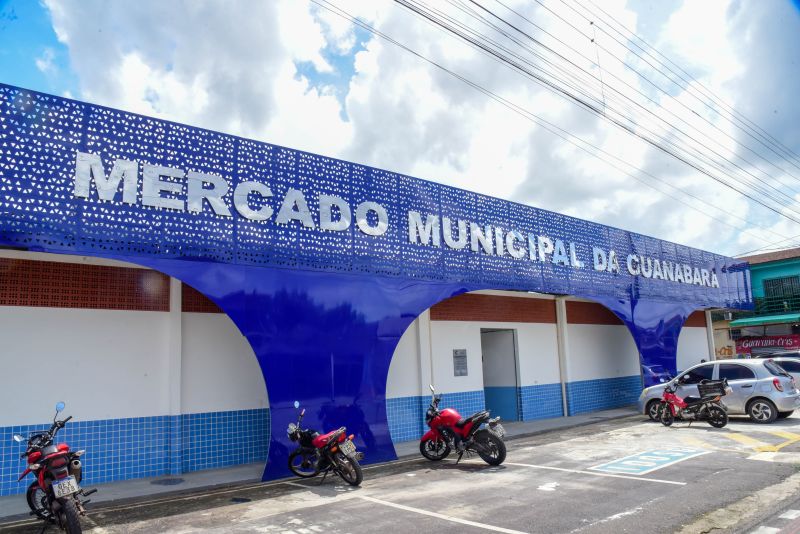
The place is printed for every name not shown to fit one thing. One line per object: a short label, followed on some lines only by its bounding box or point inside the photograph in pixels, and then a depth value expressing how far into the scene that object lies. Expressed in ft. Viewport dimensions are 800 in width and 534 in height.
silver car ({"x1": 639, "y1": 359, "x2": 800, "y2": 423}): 42.83
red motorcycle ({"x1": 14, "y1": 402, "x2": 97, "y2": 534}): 19.77
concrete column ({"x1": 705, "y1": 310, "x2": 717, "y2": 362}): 80.28
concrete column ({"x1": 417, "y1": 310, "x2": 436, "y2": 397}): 41.78
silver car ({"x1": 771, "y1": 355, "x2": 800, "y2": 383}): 54.08
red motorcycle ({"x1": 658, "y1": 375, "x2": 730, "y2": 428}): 41.68
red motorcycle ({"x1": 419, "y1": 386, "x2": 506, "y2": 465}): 30.96
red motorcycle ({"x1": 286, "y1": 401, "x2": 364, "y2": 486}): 27.63
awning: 97.25
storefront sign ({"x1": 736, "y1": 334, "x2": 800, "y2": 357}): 89.86
